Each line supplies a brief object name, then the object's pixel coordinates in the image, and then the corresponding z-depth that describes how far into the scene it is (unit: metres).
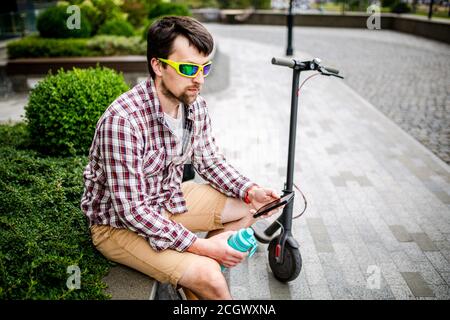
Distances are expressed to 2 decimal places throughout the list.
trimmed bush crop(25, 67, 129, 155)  3.86
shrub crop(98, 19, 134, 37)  10.16
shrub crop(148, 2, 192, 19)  11.67
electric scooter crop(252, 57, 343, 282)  2.64
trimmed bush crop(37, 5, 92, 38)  9.41
